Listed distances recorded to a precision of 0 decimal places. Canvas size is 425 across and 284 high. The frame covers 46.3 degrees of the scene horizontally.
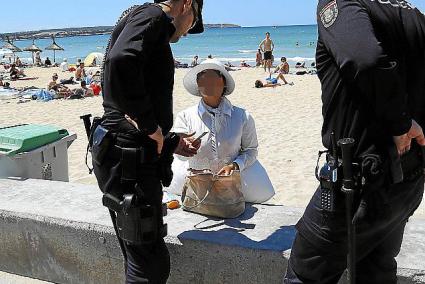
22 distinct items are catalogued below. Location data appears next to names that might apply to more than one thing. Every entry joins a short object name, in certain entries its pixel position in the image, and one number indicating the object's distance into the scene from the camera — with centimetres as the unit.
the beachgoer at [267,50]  2444
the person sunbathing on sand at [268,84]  1755
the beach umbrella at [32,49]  3804
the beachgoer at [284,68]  2207
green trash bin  375
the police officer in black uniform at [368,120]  166
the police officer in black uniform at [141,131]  209
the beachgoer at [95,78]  2000
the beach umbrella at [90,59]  3319
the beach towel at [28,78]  2623
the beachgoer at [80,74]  2338
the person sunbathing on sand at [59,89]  1648
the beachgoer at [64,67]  3100
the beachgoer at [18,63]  3689
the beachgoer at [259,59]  3094
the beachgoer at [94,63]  3331
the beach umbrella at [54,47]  4202
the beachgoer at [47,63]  3772
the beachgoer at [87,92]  1664
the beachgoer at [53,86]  1720
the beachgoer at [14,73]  2559
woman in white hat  348
